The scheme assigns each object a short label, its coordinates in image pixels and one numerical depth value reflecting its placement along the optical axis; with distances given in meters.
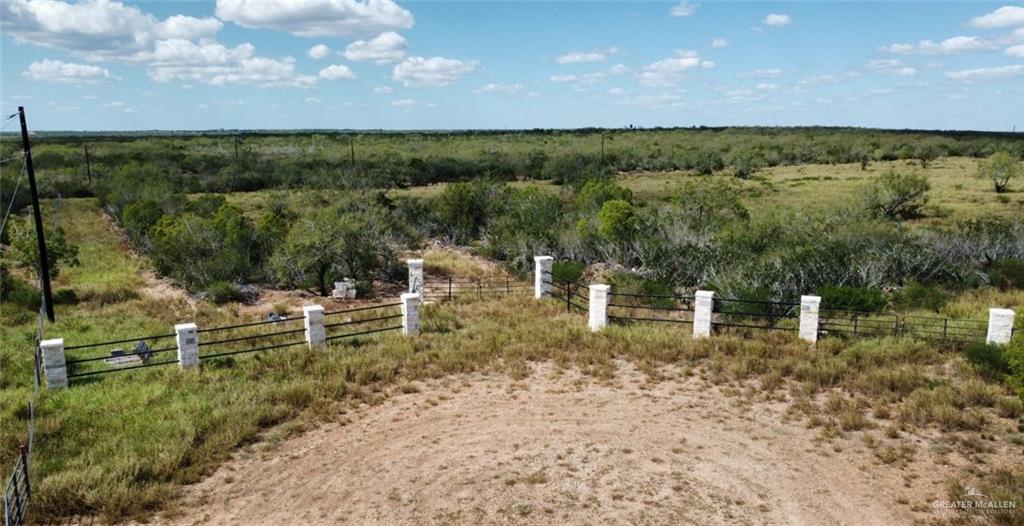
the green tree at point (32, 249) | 24.44
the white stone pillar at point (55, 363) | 12.25
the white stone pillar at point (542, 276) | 19.52
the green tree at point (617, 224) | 27.89
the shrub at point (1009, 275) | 22.95
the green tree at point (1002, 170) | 44.59
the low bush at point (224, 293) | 23.42
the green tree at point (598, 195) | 34.50
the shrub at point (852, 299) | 18.59
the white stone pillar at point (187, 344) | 13.43
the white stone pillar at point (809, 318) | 14.67
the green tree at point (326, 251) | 24.16
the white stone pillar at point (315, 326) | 14.67
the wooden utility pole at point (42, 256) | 18.64
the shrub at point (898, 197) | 38.47
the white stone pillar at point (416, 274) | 21.05
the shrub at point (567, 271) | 24.27
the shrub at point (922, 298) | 19.72
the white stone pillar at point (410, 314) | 15.57
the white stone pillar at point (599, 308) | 15.83
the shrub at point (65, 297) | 23.69
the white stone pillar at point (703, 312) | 15.06
